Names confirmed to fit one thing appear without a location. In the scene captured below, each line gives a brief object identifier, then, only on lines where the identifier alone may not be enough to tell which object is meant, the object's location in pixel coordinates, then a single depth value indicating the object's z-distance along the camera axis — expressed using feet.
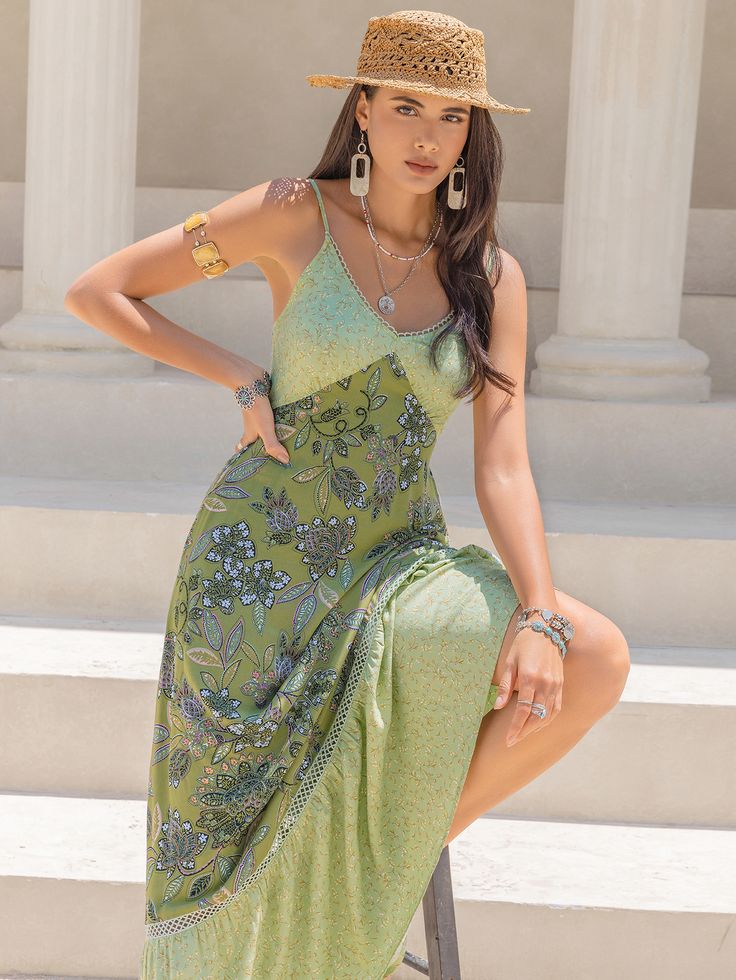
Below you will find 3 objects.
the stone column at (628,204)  16.38
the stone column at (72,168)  16.57
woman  7.54
